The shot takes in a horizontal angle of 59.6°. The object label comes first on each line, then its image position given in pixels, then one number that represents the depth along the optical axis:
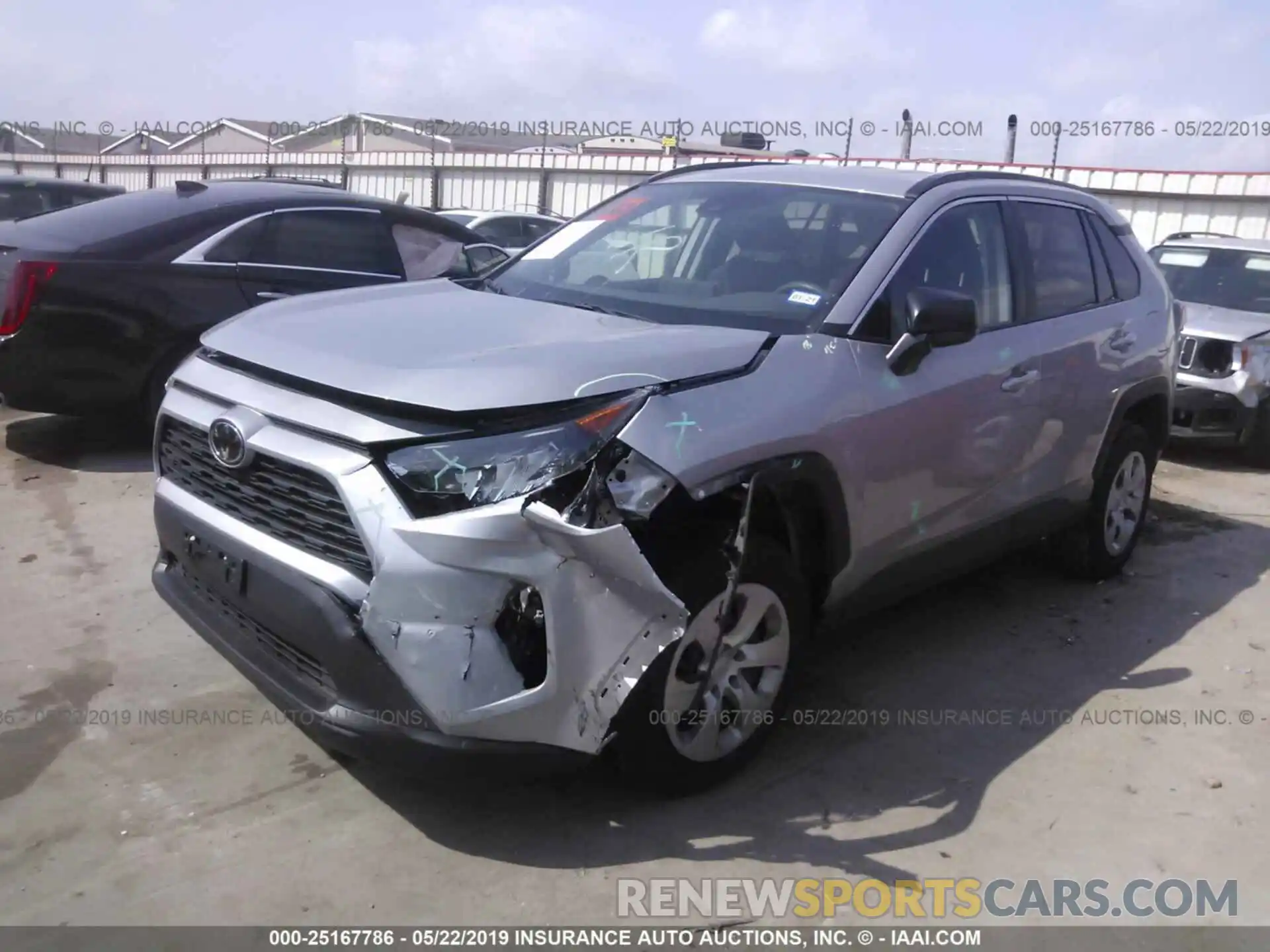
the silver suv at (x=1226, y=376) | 8.07
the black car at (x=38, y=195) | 11.04
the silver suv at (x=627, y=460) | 2.67
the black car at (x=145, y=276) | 5.88
